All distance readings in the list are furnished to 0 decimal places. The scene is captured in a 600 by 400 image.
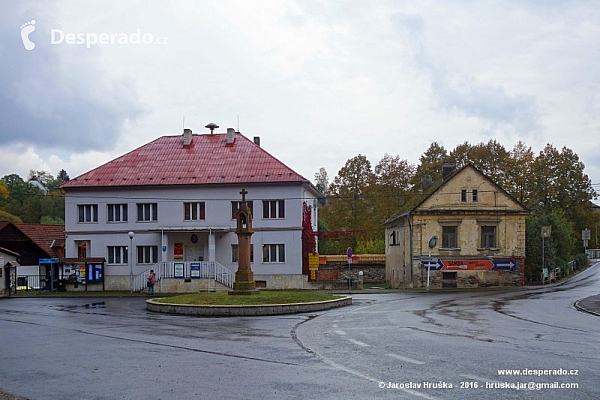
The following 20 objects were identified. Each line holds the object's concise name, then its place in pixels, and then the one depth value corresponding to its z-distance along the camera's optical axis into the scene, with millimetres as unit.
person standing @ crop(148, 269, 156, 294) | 41125
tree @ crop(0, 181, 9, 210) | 100106
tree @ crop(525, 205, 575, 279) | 50906
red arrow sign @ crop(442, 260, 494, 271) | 45688
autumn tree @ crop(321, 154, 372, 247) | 64250
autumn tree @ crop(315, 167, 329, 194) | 110288
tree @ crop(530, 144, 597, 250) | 64250
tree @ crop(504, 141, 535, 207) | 61719
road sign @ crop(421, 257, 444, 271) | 44969
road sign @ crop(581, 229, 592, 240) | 69225
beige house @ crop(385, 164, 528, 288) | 45719
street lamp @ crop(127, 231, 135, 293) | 43838
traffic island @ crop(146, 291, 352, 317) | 23938
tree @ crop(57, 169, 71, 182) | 190700
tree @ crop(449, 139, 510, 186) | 62281
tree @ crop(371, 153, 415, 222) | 63719
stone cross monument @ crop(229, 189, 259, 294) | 28906
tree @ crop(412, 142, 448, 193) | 62906
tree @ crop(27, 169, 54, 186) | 161562
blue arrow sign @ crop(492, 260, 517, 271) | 45875
